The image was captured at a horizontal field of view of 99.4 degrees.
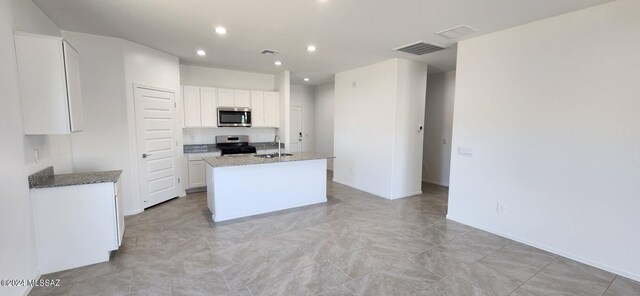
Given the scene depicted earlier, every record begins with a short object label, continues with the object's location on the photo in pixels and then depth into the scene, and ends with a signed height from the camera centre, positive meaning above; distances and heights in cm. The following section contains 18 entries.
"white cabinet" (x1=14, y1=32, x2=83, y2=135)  232 +35
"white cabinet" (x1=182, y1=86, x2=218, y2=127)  543 +35
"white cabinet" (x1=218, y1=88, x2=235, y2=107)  578 +56
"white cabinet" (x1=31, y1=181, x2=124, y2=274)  249 -97
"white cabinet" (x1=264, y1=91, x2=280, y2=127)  634 +36
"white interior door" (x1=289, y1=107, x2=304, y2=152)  789 -14
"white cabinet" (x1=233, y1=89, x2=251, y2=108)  596 +58
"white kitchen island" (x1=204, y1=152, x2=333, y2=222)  388 -92
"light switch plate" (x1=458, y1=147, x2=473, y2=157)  373 -36
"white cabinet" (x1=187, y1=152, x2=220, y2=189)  536 -91
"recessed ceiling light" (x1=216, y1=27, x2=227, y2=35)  333 +117
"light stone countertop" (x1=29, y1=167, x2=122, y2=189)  247 -55
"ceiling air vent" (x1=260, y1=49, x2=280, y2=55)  435 +118
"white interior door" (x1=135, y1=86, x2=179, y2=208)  422 -33
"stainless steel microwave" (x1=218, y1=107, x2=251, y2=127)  580 +16
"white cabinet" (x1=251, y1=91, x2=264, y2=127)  617 +36
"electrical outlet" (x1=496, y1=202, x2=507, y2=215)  341 -104
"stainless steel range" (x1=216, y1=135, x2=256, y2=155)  577 -47
